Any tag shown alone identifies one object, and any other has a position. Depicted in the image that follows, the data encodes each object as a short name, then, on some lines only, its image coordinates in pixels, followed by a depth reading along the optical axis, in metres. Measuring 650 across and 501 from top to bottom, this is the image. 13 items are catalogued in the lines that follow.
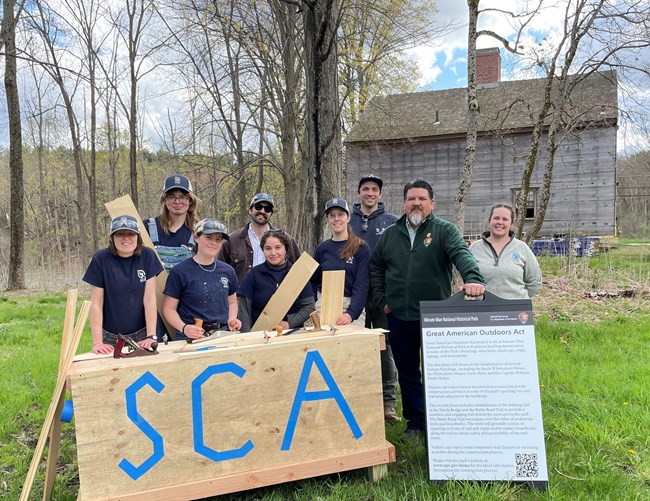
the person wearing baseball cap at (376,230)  4.03
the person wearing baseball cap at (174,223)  3.84
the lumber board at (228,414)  2.44
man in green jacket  3.43
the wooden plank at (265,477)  2.54
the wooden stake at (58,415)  2.67
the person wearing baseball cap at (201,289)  3.45
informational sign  2.79
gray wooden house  18.23
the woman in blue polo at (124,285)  3.23
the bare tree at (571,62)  9.47
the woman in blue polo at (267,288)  3.78
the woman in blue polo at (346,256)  3.82
